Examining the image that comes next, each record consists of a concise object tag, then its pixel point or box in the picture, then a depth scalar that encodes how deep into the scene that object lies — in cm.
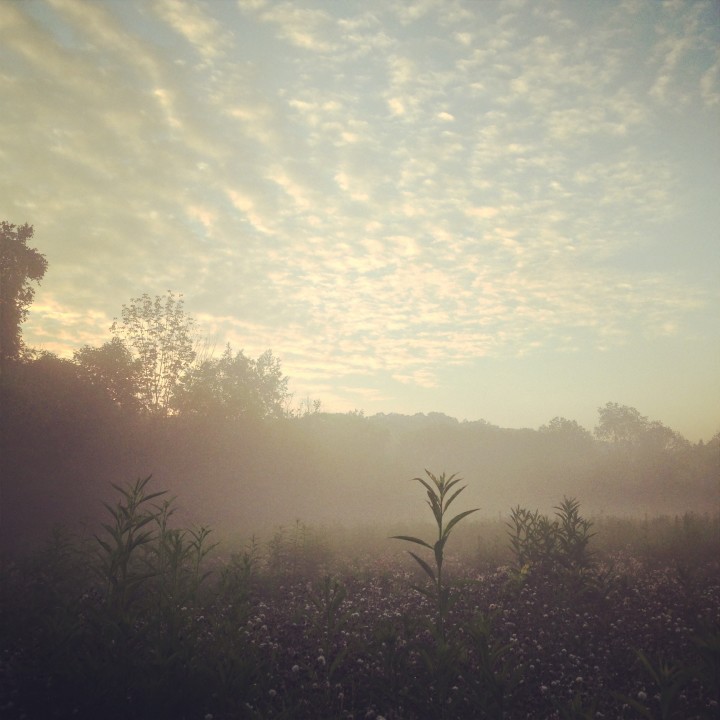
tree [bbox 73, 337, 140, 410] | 2322
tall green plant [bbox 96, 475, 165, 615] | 509
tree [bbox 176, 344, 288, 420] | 3027
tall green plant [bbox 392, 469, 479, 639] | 483
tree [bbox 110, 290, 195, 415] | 2736
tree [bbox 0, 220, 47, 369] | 2081
